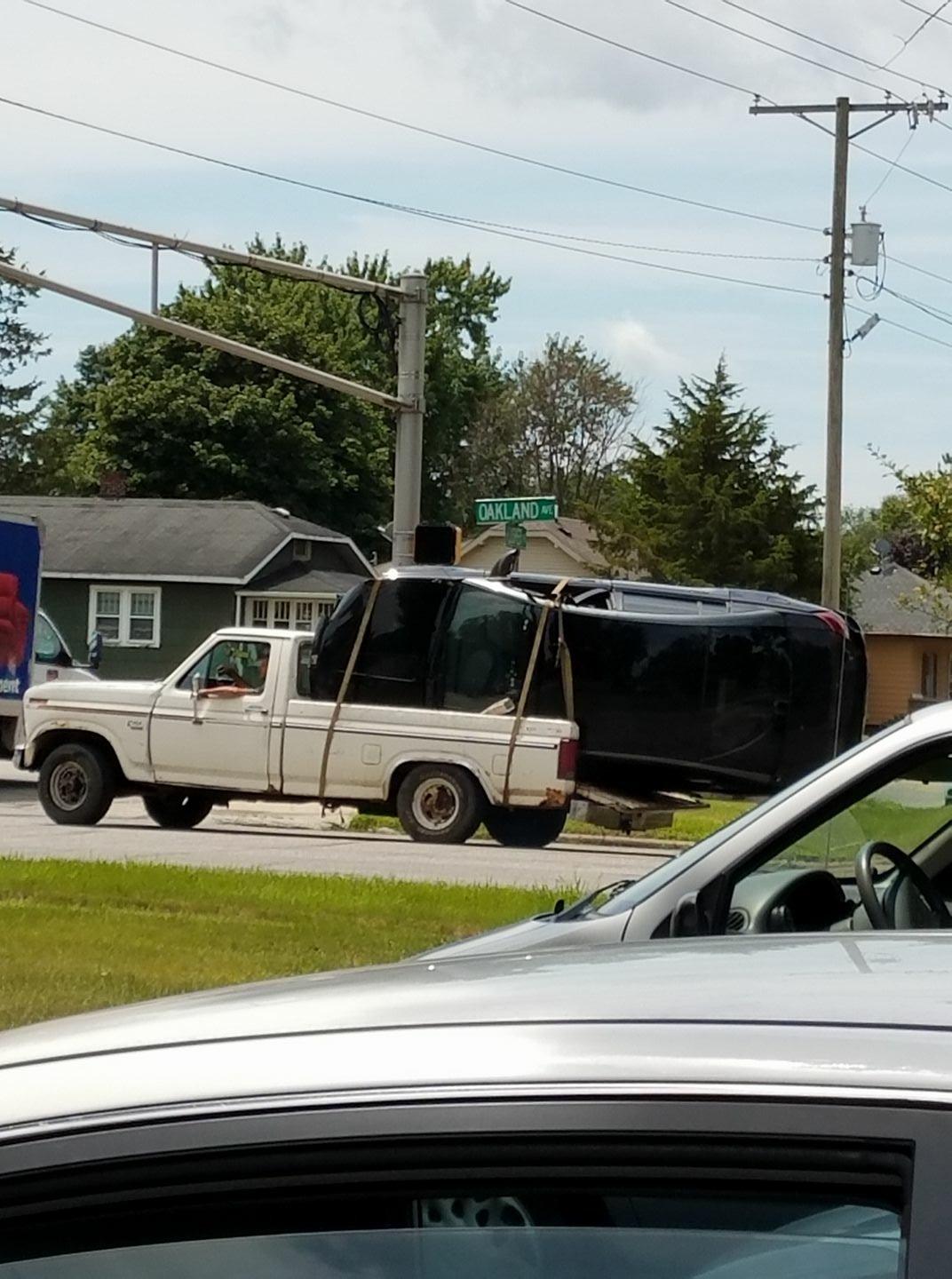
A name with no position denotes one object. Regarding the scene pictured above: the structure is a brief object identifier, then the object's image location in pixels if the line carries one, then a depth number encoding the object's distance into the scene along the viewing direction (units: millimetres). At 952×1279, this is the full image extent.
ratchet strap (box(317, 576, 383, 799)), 18781
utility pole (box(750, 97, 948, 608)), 31953
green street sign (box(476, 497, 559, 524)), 20078
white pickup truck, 18484
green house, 45000
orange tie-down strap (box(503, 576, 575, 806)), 18750
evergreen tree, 48531
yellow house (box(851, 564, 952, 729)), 57000
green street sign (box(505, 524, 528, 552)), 20438
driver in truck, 18969
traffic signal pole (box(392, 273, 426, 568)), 21938
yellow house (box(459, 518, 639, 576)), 54594
